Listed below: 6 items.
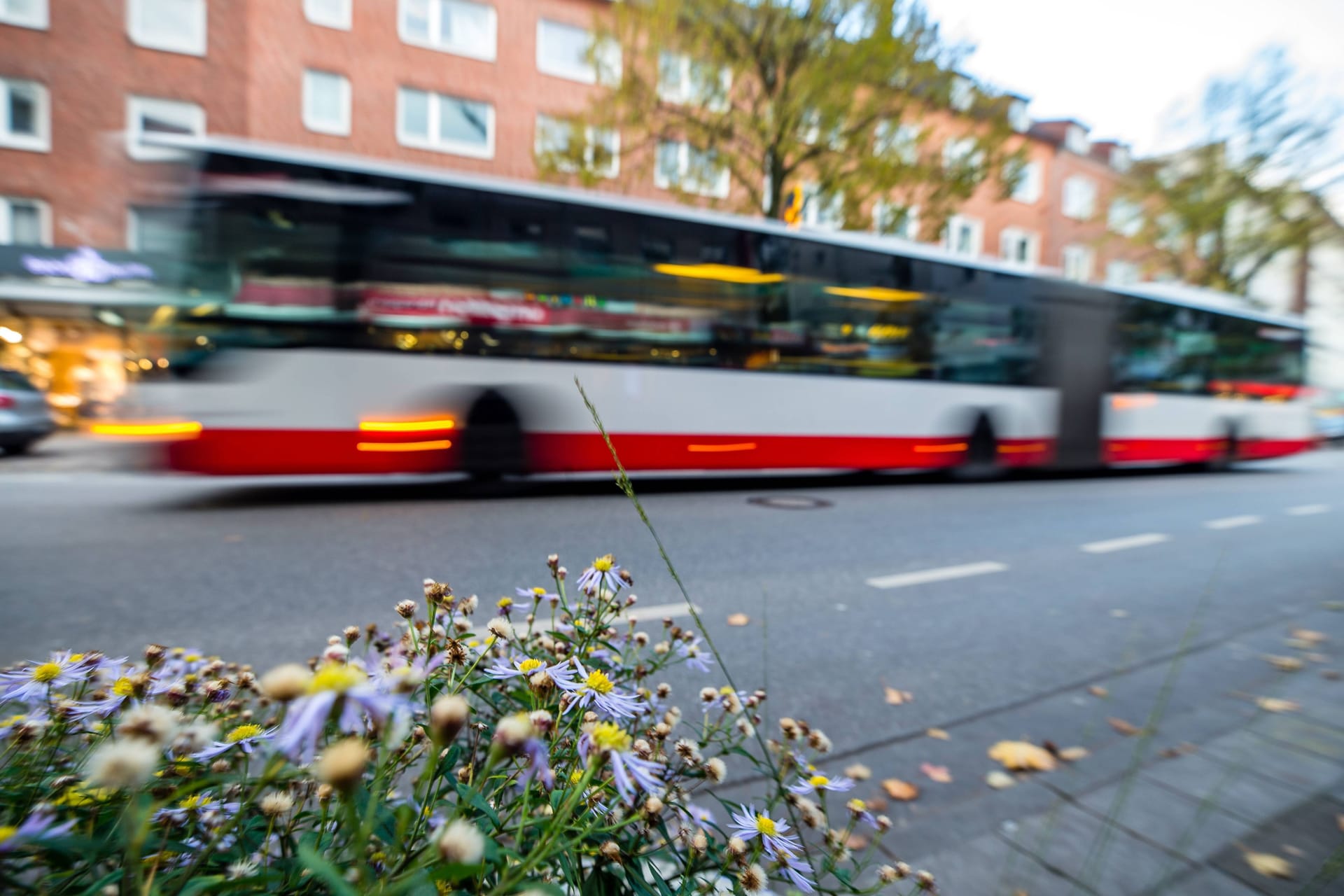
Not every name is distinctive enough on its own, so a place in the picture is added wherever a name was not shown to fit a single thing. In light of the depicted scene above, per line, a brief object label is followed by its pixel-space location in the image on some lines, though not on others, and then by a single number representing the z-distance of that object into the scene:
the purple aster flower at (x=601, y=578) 1.15
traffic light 10.73
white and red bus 5.85
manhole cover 7.16
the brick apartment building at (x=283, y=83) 12.19
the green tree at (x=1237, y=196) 21.44
